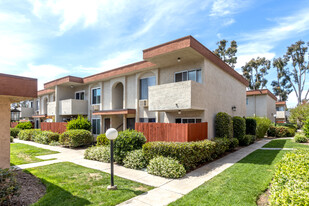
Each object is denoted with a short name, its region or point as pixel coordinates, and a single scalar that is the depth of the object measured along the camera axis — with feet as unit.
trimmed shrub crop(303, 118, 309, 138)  40.73
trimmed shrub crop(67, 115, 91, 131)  55.16
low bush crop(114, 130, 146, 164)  31.55
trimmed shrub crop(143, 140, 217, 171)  27.04
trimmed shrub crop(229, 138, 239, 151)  40.98
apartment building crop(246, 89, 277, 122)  83.71
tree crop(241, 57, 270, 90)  133.28
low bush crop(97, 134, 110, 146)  42.90
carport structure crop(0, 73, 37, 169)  17.70
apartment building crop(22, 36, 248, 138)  35.58
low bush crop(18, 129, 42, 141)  62.62
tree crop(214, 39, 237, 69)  120.88
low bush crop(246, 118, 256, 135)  58.18
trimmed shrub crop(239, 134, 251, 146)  48.47
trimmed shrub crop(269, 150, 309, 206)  11.41
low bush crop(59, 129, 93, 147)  49.24
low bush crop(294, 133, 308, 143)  50.42
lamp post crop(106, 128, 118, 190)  20.45
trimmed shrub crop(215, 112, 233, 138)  40.22
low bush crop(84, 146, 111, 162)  33.63
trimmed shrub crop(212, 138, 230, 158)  34.76
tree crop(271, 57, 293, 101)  133.59
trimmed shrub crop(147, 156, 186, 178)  24.27
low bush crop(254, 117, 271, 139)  64.89
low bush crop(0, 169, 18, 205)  15.42
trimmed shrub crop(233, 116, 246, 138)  47.37
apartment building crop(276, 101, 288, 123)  103.48
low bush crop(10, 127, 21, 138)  75.19
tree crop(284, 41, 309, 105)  121.19
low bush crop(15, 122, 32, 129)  81.46
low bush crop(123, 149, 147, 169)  28.86
